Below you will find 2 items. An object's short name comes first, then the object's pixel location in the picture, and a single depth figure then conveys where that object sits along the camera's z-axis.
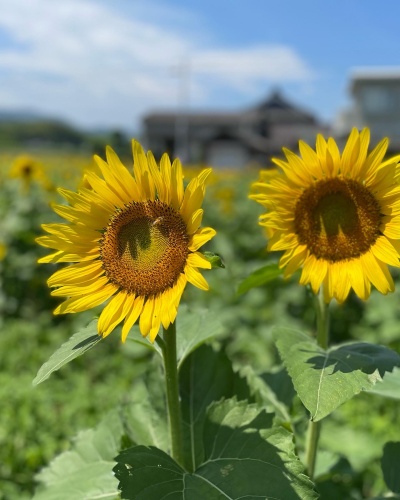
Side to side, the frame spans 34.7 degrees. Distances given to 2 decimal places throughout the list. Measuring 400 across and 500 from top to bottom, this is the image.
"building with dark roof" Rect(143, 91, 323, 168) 31.05
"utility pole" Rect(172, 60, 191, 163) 29.11
